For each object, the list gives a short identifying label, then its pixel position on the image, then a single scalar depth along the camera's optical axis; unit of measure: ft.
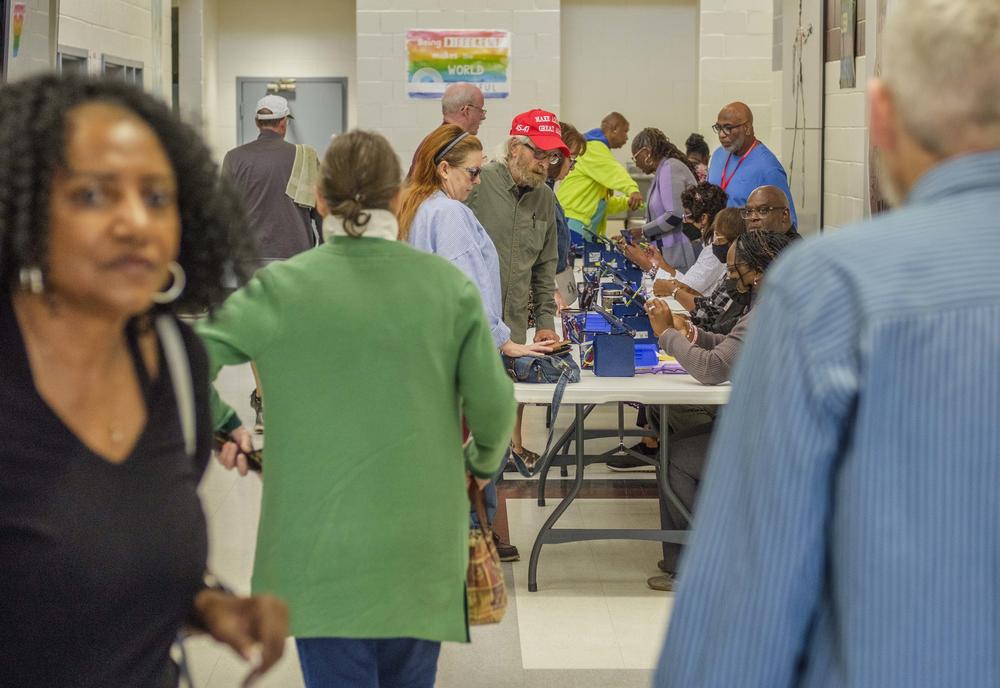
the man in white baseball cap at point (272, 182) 23.97
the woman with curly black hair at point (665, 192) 27.68
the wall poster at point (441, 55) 38.22
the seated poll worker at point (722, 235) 20.46
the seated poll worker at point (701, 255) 22.25
